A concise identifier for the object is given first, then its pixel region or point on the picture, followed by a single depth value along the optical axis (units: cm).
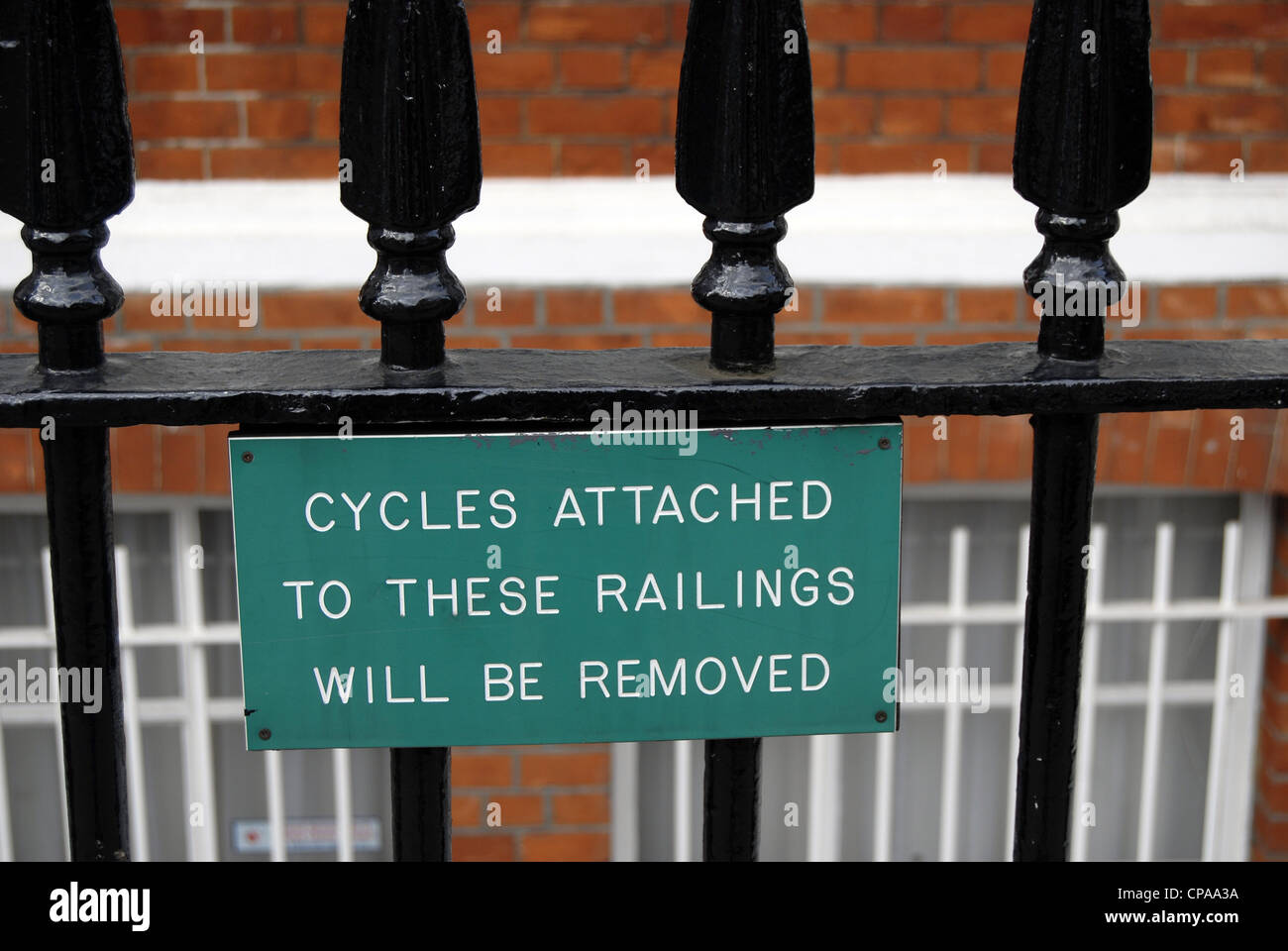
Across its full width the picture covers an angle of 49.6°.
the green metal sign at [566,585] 111
